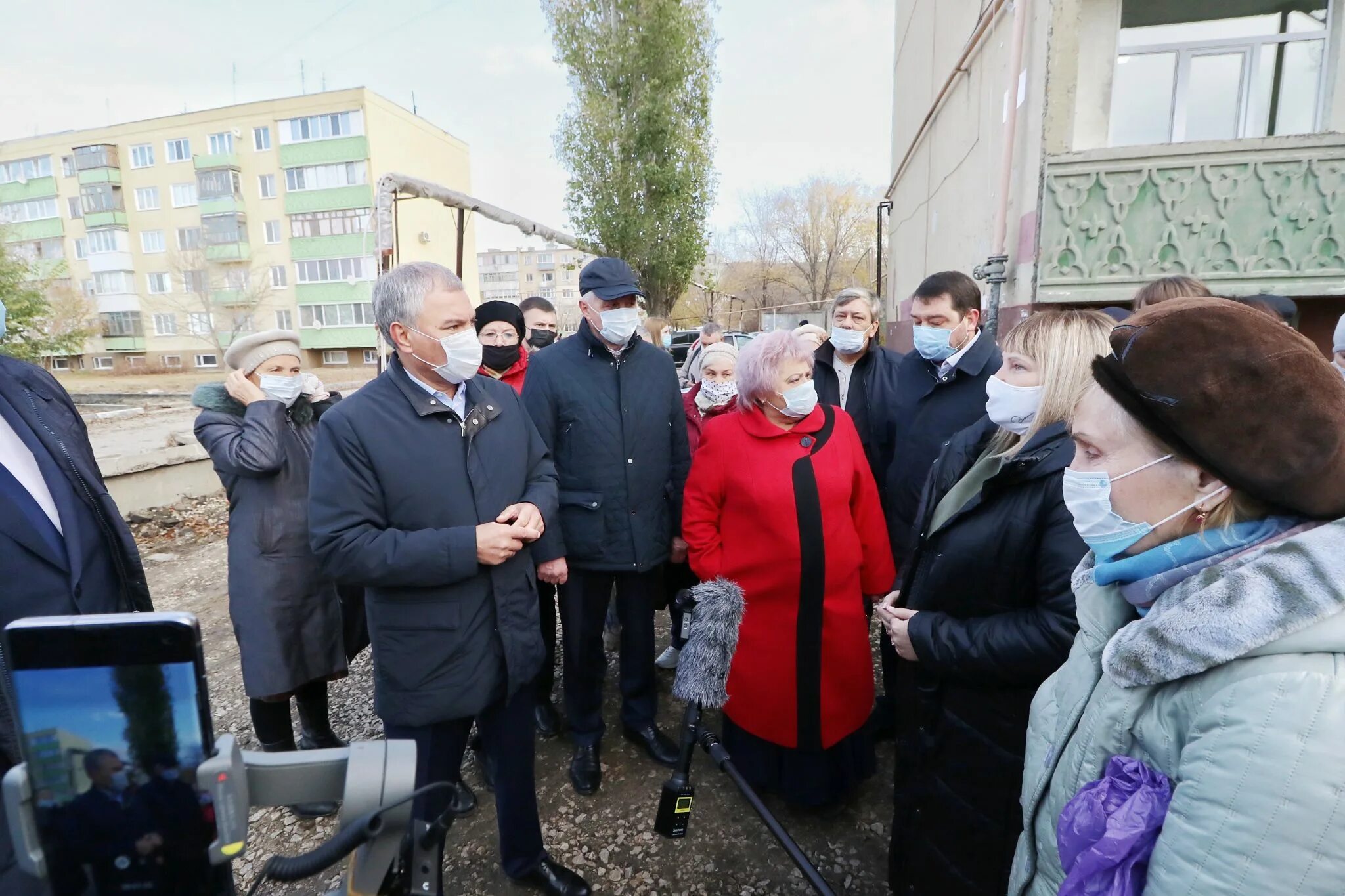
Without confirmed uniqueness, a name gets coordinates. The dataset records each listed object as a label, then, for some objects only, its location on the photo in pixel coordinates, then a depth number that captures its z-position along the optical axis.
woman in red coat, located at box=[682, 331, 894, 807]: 2.36
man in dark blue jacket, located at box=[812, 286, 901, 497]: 3.42
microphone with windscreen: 1.99
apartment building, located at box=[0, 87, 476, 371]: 31.78
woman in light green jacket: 0.73
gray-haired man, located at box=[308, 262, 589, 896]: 1.82
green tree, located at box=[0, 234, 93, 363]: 10.96
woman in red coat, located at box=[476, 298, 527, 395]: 3.41
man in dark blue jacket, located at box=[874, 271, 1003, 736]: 2.88
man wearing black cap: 2.78
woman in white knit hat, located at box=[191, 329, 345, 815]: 2.45
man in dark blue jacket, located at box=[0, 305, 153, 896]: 1.66
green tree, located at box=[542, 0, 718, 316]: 18.16
